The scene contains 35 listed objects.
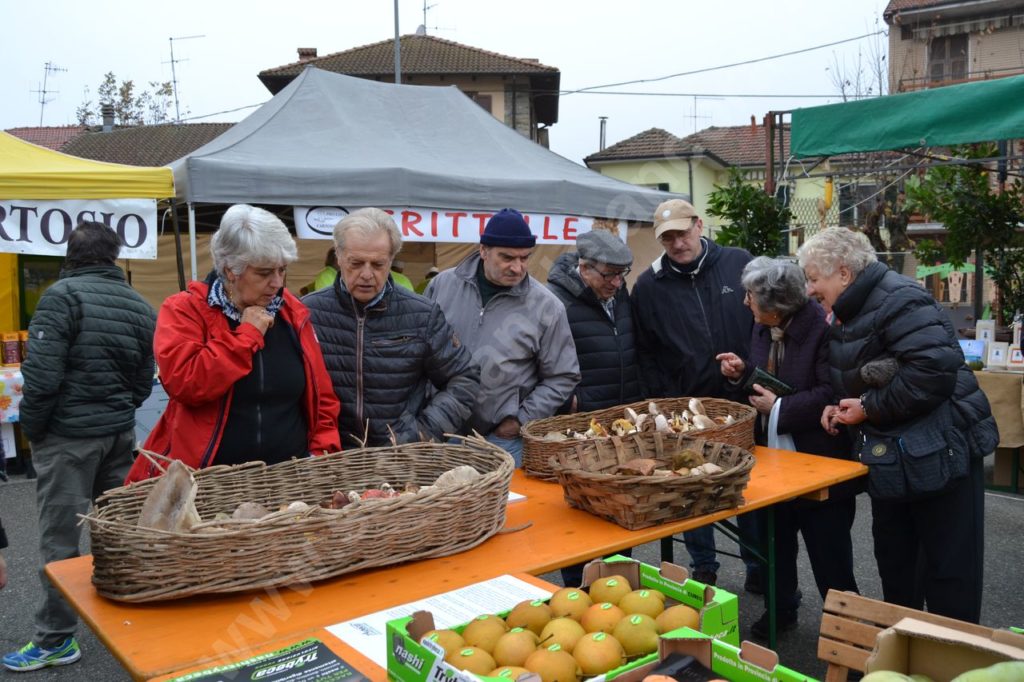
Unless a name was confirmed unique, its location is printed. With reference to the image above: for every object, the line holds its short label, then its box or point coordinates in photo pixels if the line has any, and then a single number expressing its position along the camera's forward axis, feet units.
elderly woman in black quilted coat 8.61
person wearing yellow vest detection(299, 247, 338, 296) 18.53
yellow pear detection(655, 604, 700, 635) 4.52
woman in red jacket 7.09
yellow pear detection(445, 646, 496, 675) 4.07
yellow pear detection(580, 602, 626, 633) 4.53
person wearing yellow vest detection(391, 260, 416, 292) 18.99
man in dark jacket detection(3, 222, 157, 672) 10.74
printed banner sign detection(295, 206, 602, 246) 22.24
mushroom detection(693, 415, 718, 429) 9.60
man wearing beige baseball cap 11.70
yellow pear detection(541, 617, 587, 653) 4.35
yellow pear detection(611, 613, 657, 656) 4.36
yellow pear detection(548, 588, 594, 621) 4.78
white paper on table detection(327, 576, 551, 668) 5.06
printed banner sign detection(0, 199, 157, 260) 19.28
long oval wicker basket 5.46
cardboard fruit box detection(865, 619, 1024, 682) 3.75
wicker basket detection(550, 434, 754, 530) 7.03
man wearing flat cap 10.96
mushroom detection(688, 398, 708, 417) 10.31
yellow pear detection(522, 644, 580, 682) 4.02
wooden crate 4.93
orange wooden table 4.98
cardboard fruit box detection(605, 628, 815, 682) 3.77
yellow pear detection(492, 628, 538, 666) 4.22
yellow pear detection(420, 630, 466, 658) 4.24
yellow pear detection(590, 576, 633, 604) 4.95
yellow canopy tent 19.21
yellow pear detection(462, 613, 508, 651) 4.39
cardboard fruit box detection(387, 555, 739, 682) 4.09
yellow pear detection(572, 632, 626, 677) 4.14
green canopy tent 13.43
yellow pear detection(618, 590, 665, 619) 4.73
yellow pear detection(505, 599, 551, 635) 4.69
